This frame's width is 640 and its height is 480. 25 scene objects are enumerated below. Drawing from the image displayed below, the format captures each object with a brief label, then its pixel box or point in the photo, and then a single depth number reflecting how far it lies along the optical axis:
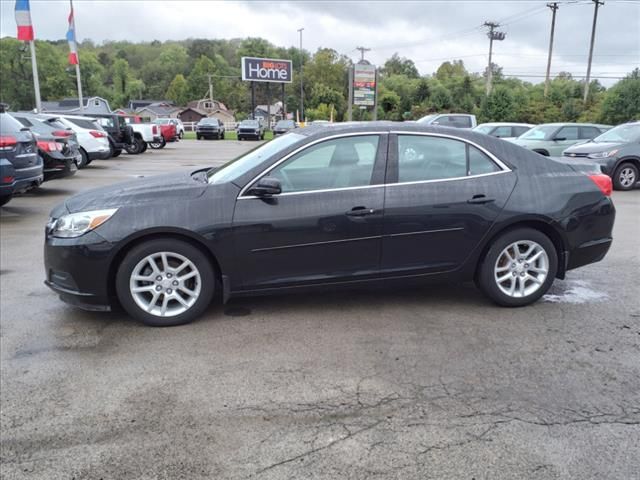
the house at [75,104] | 39.08
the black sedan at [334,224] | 4.04
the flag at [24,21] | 22.62
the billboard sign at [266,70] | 53.47
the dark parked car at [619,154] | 12.31
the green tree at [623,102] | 31.33
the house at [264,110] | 109.03
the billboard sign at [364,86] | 37.56
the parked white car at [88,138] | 16.14
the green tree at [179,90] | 120.39
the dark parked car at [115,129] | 20.94
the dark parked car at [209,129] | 41.12
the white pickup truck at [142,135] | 23.58
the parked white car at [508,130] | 17.98
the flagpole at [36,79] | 24.36
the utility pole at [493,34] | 54.56
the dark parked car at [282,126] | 39.19
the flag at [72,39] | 30.91
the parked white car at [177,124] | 39.43
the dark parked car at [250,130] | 39.06
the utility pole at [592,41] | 41.53
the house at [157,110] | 93.31
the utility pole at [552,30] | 47.34
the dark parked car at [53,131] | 11.24
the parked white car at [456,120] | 21.11
